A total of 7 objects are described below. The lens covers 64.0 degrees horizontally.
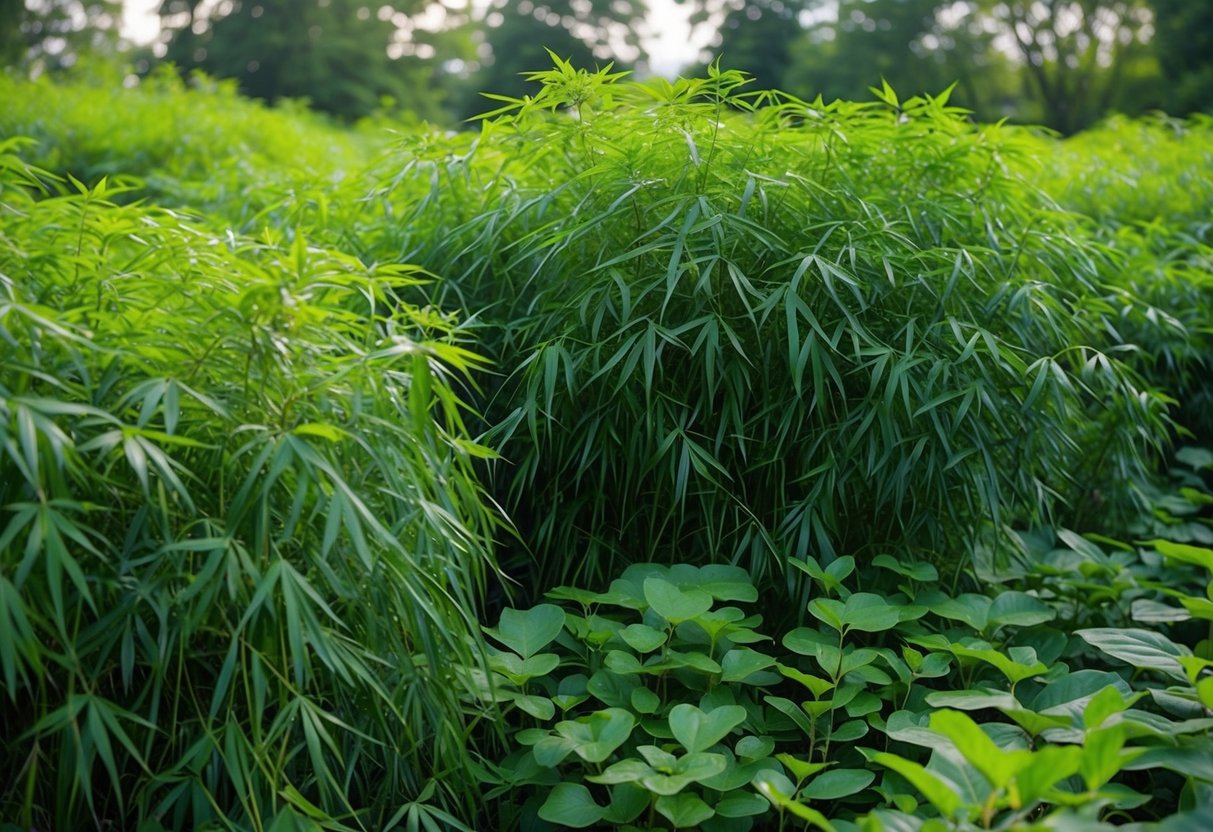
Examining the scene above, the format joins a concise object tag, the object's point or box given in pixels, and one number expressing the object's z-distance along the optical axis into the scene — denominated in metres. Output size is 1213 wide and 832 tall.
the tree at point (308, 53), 17.91
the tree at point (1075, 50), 17.09
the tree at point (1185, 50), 13.88
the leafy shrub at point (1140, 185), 4.08
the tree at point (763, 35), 19.28
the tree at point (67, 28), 18.12
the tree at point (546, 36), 19.39
